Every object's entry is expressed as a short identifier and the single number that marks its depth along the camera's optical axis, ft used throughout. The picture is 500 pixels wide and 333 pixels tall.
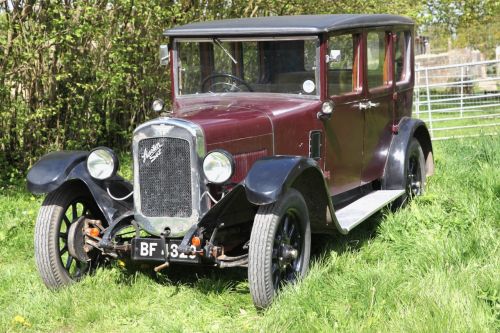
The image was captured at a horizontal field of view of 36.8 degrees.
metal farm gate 42.37
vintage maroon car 14.53
